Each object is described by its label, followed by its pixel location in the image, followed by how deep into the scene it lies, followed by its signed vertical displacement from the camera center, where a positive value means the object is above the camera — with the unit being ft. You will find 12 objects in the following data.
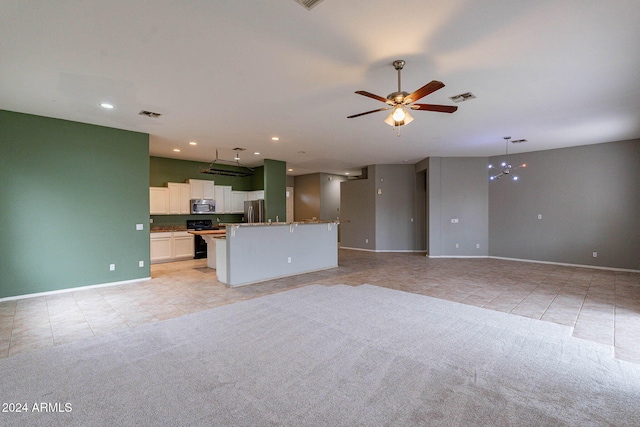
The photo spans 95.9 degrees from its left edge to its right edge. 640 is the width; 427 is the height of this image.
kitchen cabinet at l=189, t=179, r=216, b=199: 28.48 +2.68
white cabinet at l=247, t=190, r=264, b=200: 31.41 +2.24
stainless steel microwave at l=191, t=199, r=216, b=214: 28.30 +0.94
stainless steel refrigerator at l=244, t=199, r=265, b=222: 27.99 +0.48
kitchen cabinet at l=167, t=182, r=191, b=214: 27.04 +1.76
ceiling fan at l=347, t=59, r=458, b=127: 9.94 +4.00
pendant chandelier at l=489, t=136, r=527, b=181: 26.52 +4.05
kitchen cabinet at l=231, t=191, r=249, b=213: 31.78 +1.67
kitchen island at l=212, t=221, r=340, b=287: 17.40 -2.44
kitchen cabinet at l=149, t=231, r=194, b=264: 25.03 -2.72
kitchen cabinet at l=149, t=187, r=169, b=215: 25.80 +1.42
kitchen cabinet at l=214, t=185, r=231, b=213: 30.60 +1.85
